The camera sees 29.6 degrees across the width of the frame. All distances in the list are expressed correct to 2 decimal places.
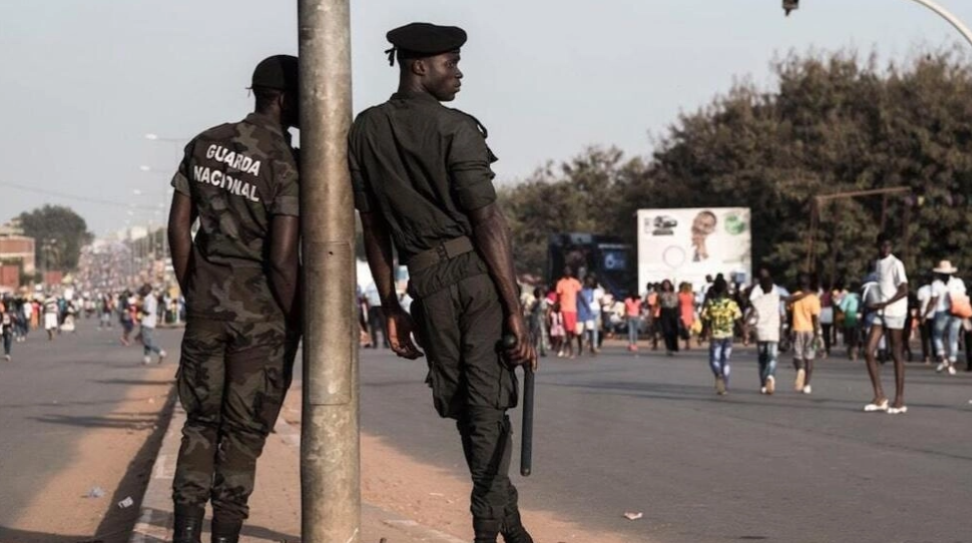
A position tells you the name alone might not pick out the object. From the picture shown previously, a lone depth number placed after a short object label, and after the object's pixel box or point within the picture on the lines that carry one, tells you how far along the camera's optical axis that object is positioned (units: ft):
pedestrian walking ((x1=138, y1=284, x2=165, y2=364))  110.93
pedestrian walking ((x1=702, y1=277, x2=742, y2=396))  69.36
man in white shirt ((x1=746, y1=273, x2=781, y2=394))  68.54
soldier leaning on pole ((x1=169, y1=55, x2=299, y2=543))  21.49
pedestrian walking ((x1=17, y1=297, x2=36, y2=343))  200.13
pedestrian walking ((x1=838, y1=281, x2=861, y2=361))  113.29
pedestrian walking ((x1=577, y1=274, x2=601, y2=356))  118.93
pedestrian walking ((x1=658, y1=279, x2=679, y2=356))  125.29
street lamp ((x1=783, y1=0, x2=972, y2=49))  85.40
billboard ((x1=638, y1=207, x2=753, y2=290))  188.55
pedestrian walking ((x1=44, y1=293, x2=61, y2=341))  205.98
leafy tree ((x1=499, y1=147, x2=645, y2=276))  290.56
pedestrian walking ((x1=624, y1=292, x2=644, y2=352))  138.82
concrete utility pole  19.06
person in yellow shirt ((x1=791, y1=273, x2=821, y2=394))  69.05
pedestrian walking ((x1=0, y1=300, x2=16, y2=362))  129.49
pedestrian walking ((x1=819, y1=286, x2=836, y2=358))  124.77
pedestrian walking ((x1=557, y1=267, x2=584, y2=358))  116.47
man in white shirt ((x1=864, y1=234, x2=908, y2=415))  55.77
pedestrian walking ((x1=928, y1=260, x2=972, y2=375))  89.10
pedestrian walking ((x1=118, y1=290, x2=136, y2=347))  169.37
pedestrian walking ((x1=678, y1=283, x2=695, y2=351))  132.36
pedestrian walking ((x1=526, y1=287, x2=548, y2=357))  120.16
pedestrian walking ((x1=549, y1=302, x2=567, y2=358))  119.75
